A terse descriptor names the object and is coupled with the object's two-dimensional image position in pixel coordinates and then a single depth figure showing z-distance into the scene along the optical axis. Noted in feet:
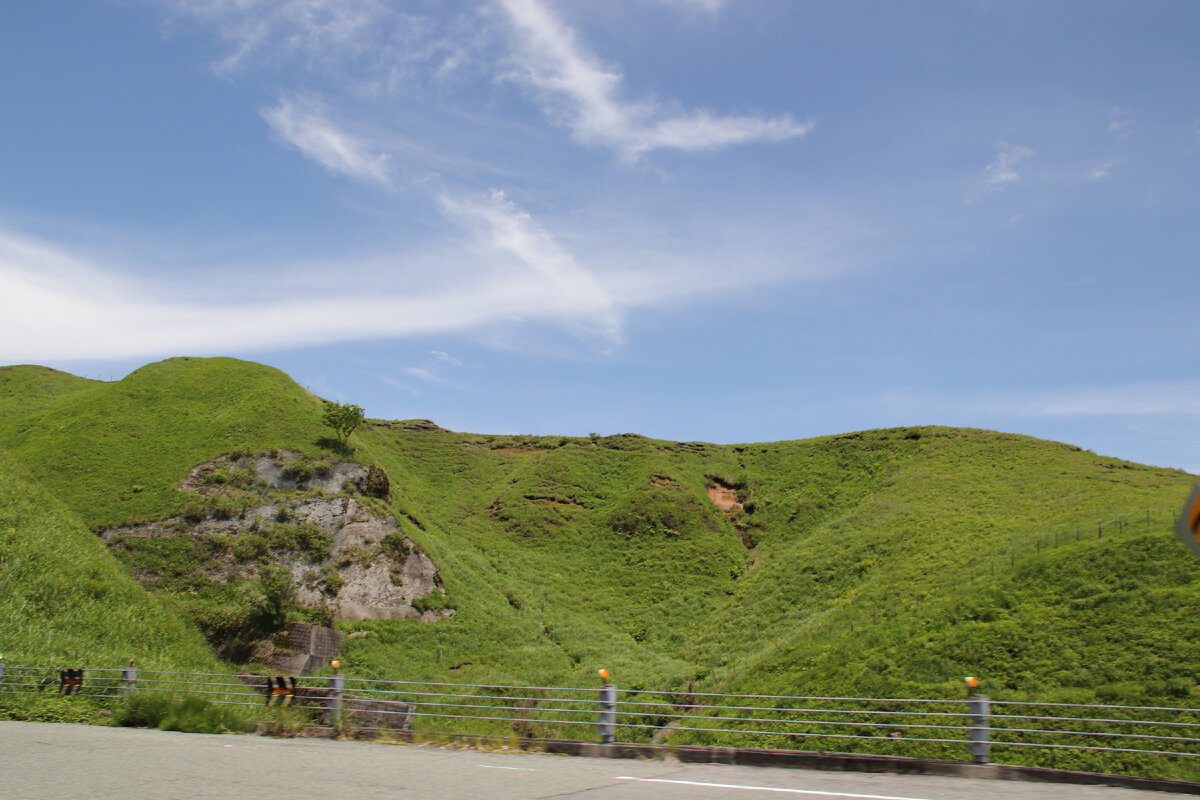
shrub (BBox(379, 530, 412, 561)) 154.40
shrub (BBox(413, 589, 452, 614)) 149.48
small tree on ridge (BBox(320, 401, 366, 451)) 178.09
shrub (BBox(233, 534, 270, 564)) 137.18
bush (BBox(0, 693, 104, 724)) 56.85
